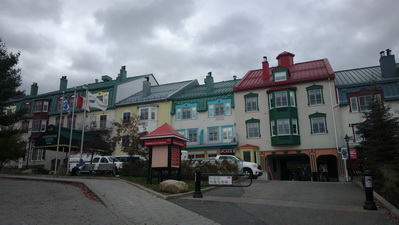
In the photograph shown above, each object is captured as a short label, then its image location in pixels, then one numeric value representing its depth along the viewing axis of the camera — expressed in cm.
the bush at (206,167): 2019
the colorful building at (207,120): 3333
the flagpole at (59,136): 2706
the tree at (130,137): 2673
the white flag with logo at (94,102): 2652
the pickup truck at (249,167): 2239
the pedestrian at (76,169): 2258
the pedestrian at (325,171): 2742
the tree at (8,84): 2189
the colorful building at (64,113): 3972
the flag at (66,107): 2787
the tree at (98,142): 3142
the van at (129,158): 2705
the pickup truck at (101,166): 2195
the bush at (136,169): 2100
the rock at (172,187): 1351
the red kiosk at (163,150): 1712
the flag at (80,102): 2587
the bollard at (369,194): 1002
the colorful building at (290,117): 2967
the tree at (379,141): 1555
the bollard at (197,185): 1292
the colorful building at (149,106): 3644
